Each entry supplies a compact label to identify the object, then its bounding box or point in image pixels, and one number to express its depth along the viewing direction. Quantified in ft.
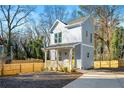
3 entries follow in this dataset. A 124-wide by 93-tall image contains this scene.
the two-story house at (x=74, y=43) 24.97
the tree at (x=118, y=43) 31.87
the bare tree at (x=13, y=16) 27.63
